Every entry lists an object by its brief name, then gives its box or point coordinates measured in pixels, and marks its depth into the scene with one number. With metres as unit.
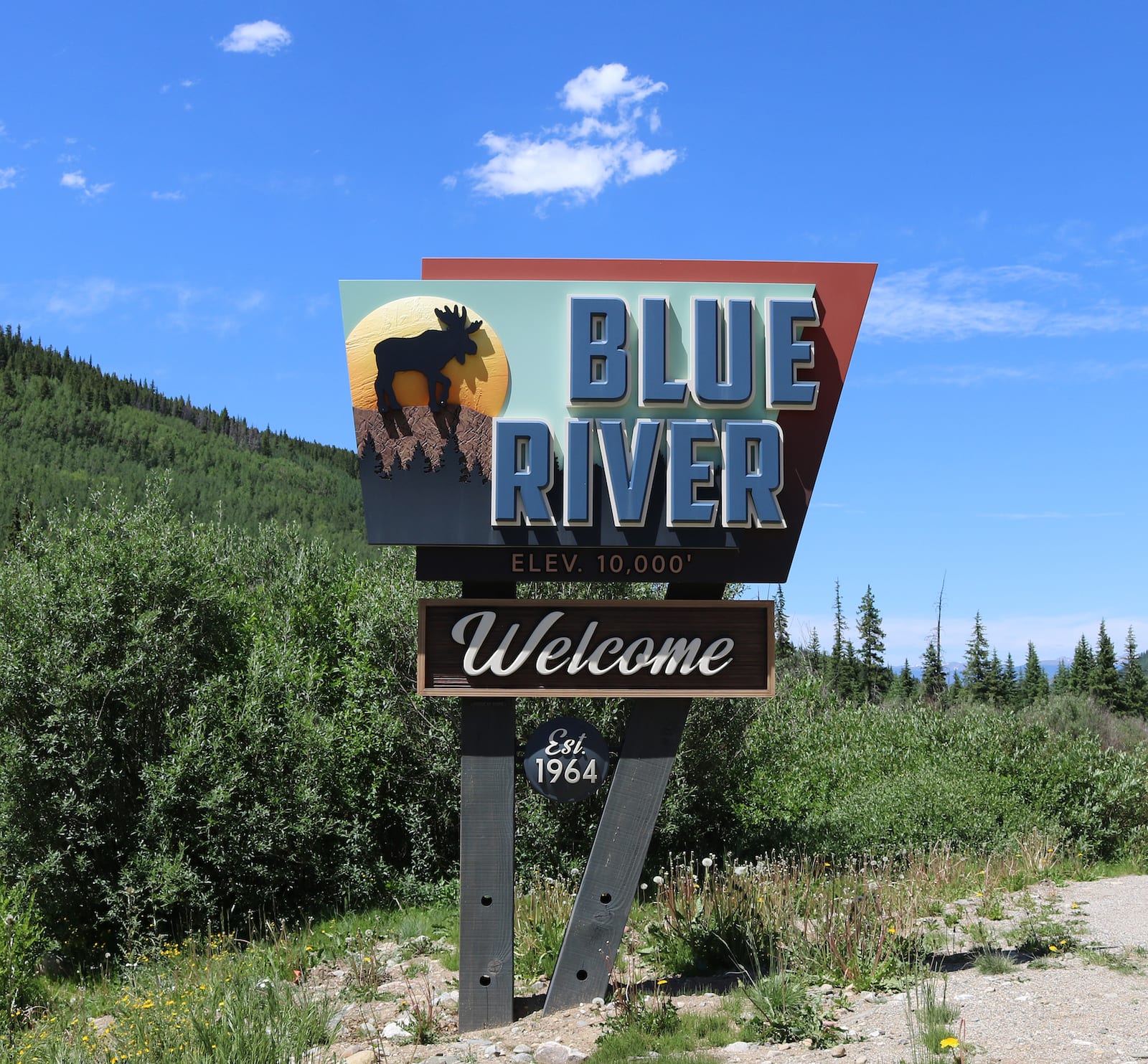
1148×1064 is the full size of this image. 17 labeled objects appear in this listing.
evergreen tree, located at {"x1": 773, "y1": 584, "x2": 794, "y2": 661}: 43.38
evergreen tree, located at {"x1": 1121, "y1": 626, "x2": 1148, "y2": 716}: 57.88
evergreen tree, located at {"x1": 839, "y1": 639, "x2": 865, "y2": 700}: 66.38
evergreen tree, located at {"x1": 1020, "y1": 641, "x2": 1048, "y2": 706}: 65.06
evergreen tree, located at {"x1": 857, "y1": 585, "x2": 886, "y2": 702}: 67.81
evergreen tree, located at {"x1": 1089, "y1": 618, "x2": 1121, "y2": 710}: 57.62
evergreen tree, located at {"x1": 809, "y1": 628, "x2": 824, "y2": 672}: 51.72
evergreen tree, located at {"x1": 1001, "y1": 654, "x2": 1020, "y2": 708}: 58.72
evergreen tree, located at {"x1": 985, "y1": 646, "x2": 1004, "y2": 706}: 58.31
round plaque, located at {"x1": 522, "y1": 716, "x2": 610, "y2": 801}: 8.59
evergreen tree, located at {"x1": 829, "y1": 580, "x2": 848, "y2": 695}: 66.44
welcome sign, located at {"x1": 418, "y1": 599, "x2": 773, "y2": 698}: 8.58
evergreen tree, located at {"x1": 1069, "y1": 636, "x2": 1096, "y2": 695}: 61.34
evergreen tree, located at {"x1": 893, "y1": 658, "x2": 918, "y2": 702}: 63.31
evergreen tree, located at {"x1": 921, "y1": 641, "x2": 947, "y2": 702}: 61.56
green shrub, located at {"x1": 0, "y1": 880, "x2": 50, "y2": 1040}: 11.31
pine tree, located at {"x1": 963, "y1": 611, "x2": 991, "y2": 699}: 64.06
